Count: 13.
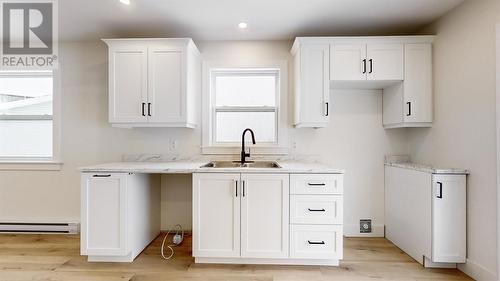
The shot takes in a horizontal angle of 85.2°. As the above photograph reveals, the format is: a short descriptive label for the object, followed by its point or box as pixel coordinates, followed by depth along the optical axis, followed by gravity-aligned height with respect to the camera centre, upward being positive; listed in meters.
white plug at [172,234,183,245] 2.89 -1.07
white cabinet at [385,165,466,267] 2.30 -0.68
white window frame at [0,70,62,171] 3.30 -0.20
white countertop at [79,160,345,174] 2.39 -0.27
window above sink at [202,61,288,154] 3.28 +0.41
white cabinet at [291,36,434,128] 2.75 +0.72
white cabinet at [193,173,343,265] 2.39 -0.68
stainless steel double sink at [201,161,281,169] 3.08 -0.28
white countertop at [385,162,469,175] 2.29 -0.26
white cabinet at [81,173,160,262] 2.44 -0.68
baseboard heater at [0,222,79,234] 3.22 -1.06
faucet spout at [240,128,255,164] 3.06 -0.15
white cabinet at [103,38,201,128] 2.81 +0.60
